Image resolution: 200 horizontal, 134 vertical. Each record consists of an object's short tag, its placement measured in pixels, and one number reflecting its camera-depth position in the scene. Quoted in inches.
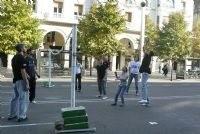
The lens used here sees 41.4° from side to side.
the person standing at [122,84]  338.3
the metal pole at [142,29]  829.4
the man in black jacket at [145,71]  335.9
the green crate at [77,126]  214.3
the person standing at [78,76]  490.2
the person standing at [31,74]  333.3
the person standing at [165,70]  1137.7
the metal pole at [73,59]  227.9
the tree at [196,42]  1474.6
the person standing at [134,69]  452.5
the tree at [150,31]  1259.2
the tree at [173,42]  1124.3
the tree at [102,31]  939.4
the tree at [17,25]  800.9
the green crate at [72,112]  214.4
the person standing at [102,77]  418.4
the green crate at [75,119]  214.6
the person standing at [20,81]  243.5
